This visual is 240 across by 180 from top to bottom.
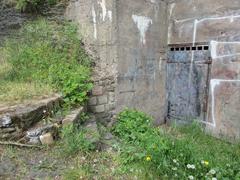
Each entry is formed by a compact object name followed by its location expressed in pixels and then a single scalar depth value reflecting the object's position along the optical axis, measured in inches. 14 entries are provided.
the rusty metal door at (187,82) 130.0
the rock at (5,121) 85.7
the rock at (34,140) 87.5
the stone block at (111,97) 121.0
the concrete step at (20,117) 86.3
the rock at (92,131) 90.7
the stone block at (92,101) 117.2
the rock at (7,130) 86.1
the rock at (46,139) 87.9
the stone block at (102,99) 118.6
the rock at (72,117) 93.7
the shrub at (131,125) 108.4
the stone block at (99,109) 118.2
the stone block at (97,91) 117.4
